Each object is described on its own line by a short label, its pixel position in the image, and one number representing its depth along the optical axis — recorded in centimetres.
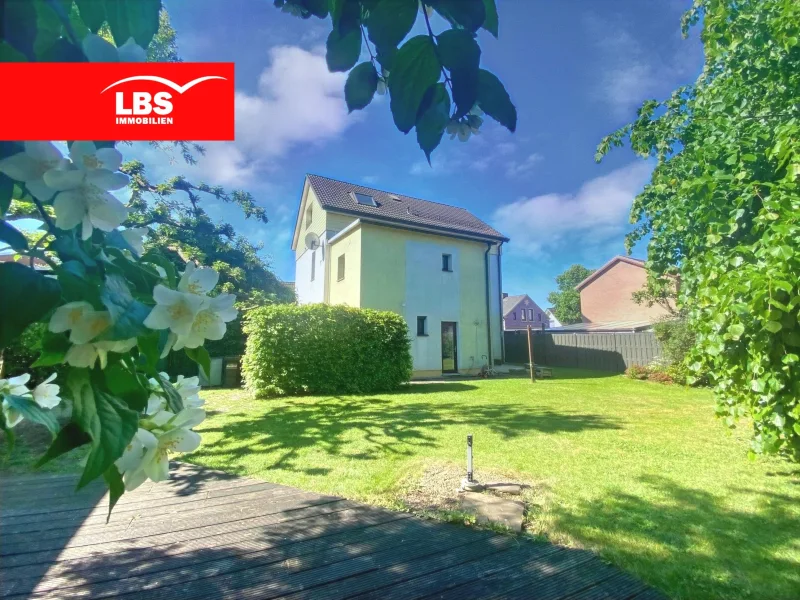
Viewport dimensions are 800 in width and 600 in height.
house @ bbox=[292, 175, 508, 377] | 1370
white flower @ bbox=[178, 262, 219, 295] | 65
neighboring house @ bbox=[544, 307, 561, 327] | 5886
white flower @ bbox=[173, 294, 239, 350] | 63
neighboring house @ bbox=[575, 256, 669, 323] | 3033
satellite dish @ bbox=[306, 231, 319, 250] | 1597
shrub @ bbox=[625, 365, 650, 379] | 1297
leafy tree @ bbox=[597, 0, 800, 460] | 319
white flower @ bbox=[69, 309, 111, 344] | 52
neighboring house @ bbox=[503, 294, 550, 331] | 5247
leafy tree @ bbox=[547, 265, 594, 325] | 5741
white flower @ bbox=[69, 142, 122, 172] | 57
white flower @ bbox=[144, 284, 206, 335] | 55
